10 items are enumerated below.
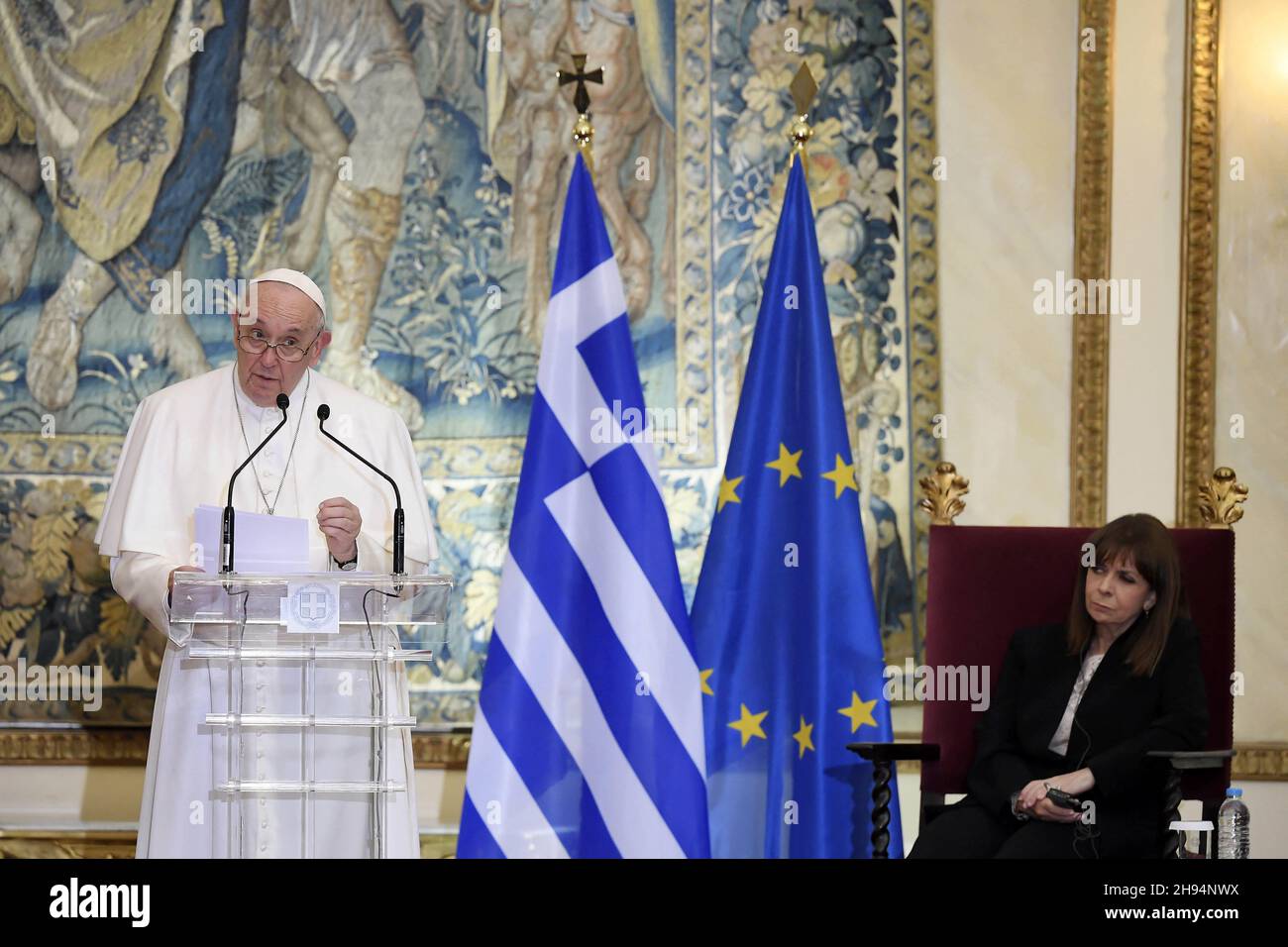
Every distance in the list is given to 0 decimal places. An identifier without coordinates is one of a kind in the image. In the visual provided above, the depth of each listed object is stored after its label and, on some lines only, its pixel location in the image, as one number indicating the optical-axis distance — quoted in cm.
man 699
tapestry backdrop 1025
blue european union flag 895
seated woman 779
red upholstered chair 850
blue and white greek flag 825
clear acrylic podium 596
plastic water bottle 834
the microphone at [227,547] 596
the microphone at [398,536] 618
